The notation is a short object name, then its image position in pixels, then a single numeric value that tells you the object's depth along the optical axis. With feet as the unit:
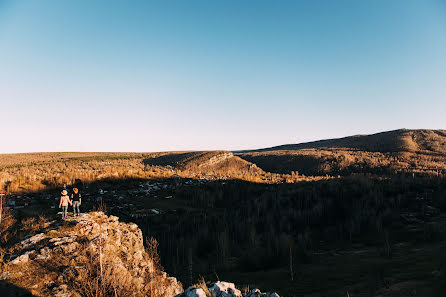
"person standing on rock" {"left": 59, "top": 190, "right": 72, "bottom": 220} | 28.60
